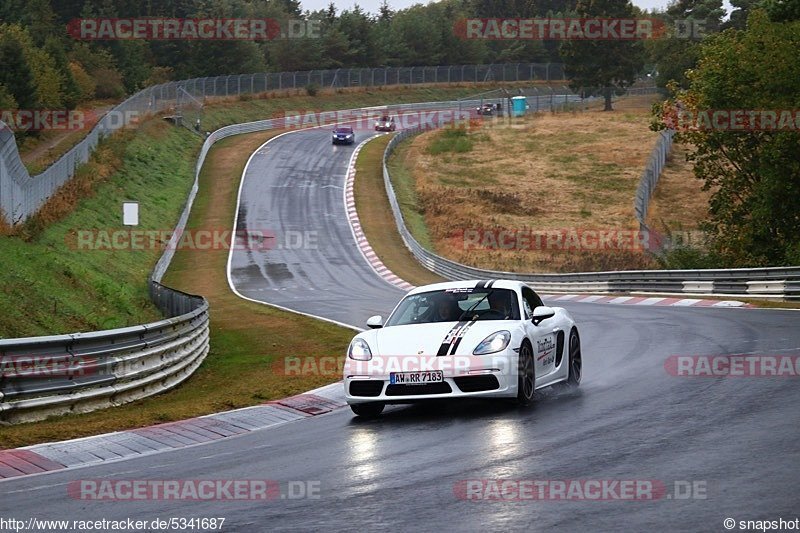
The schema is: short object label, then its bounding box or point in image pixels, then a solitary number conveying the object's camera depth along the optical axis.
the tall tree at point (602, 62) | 105.81
